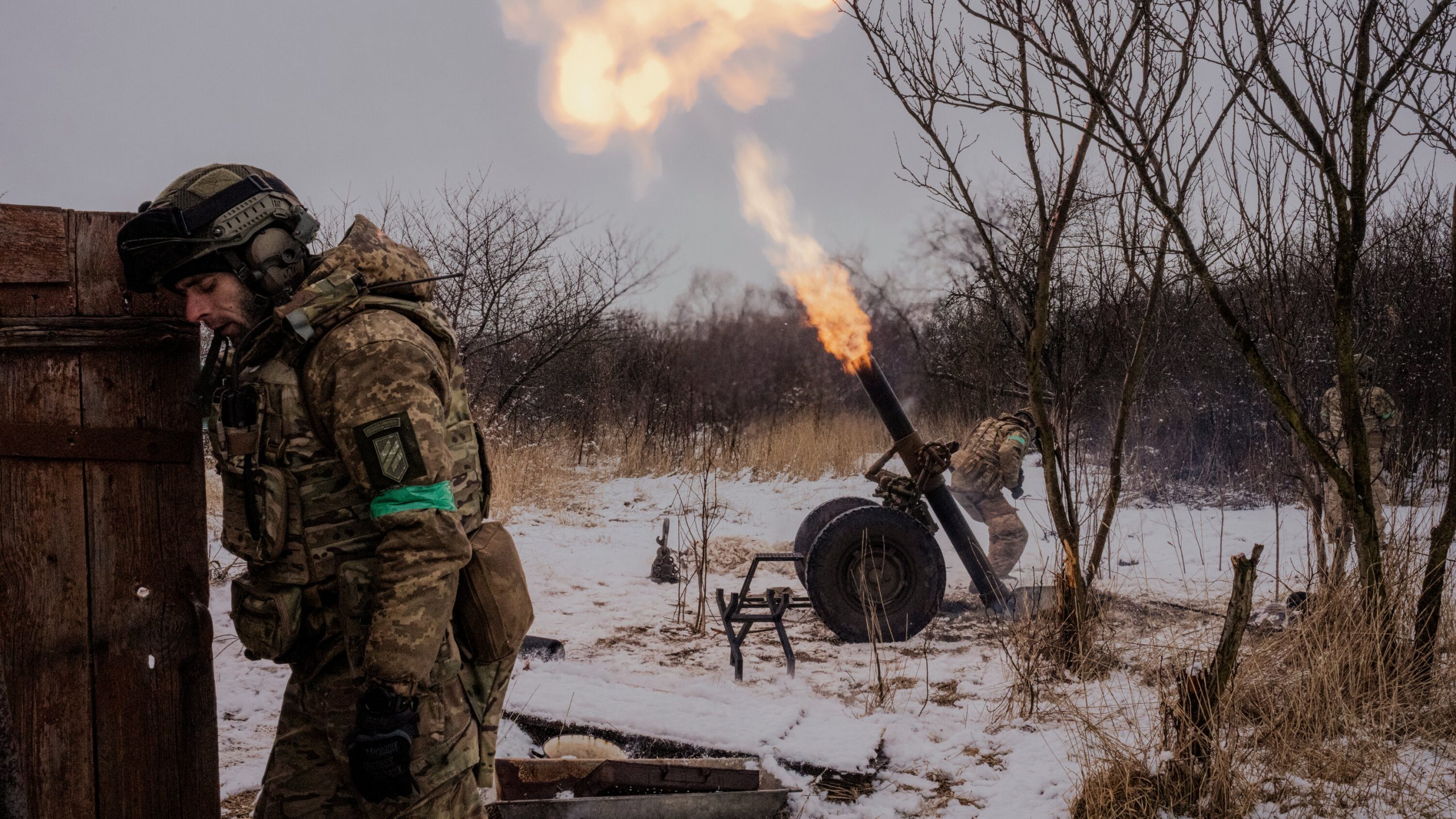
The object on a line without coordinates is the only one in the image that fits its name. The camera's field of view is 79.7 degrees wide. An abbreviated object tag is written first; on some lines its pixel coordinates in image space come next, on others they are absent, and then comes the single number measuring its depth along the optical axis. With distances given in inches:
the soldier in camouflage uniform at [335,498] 81.2
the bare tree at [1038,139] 181.3
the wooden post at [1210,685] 130.5
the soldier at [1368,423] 290.5
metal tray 119.5
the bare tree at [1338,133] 151.3
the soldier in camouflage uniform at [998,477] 320.2
